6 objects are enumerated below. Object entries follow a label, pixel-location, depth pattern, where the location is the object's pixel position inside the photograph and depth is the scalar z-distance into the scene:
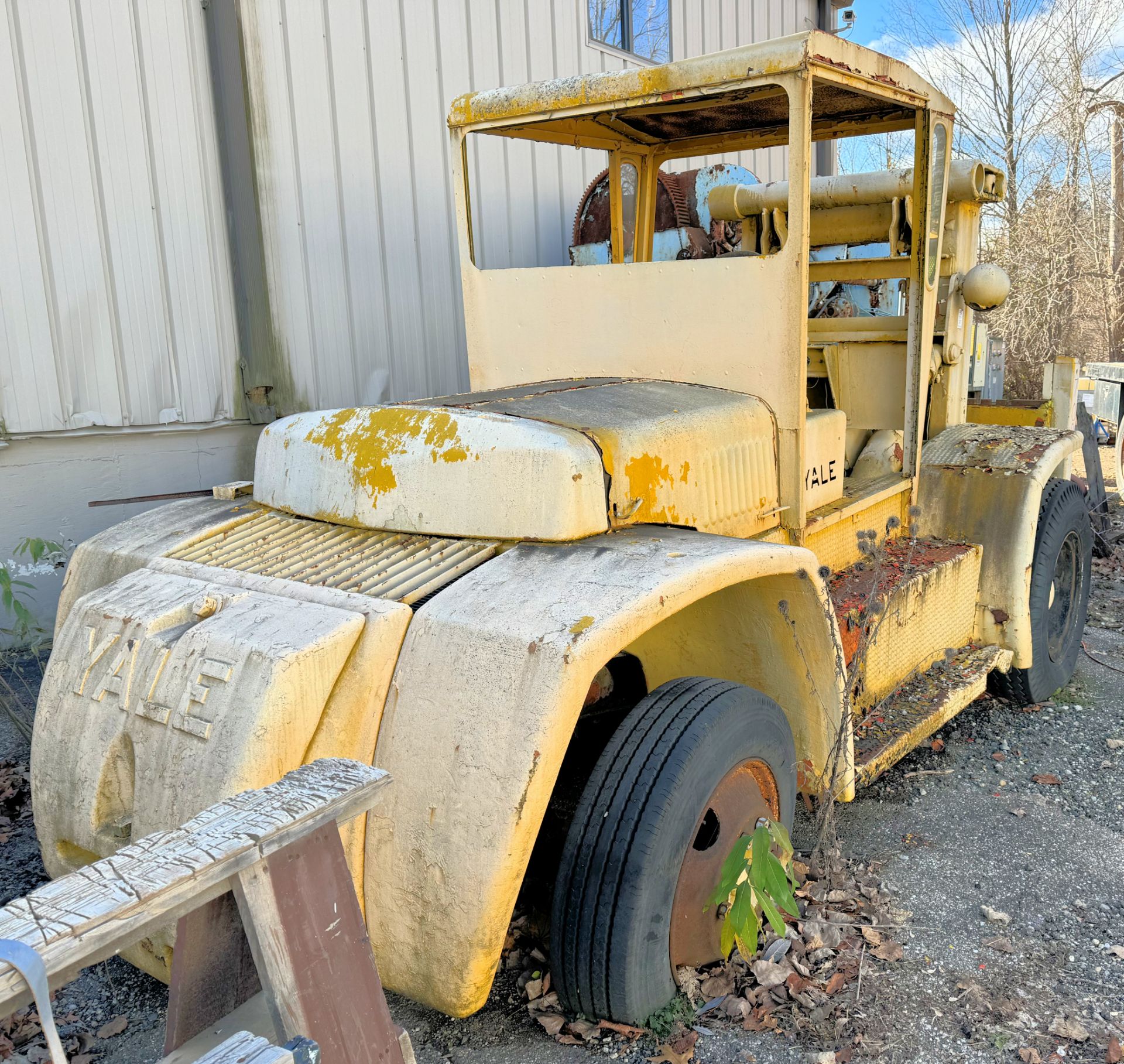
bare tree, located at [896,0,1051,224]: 16.23
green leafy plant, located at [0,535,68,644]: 3.53
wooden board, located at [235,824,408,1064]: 1.35
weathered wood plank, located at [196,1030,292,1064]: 1.21
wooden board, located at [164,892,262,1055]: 1.53
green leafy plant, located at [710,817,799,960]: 2.13
